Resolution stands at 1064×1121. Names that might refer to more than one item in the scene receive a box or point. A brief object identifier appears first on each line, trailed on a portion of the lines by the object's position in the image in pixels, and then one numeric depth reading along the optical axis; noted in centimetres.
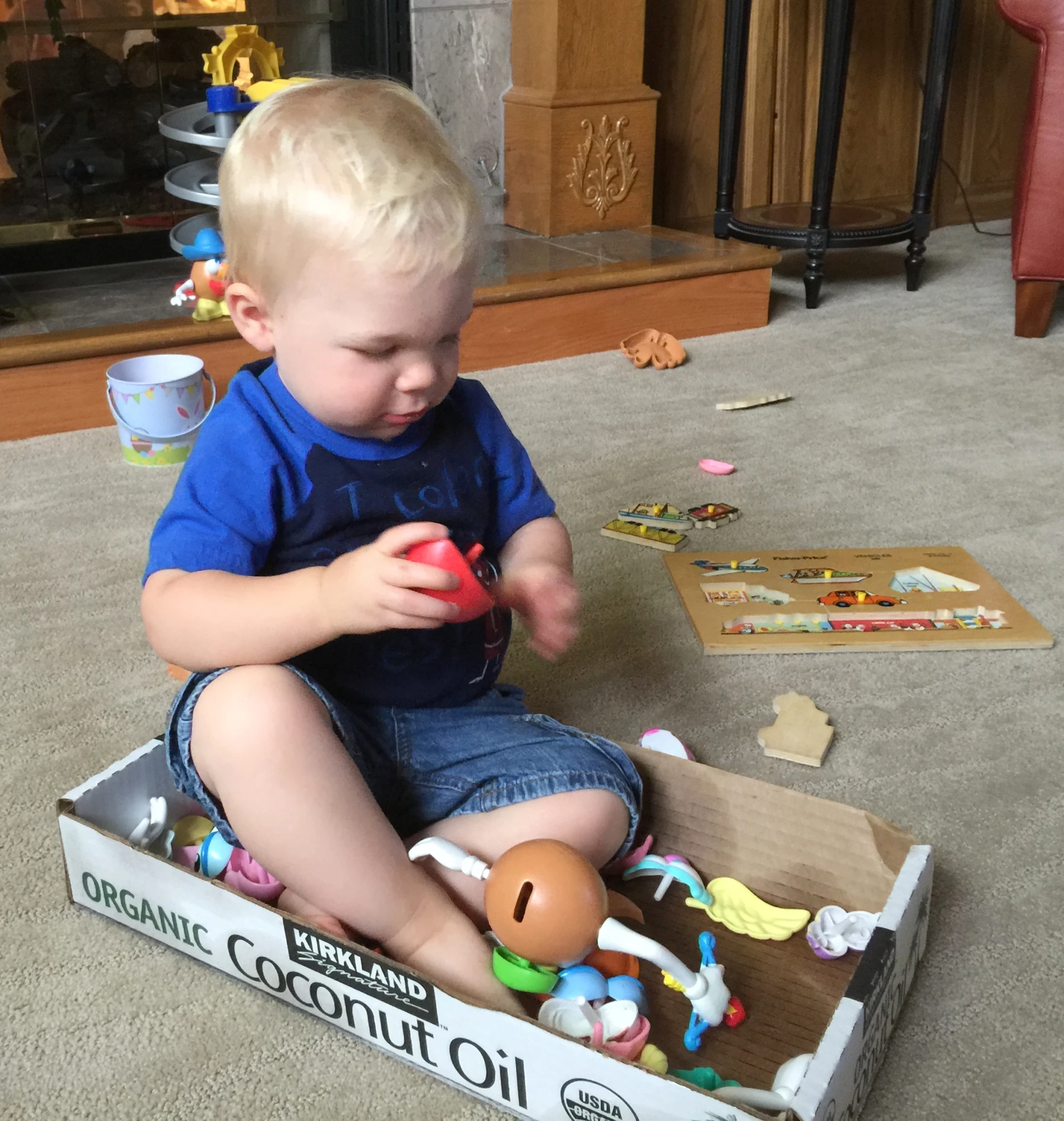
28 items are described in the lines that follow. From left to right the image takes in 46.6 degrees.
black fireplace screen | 183
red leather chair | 178
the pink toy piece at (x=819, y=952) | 72
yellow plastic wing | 74
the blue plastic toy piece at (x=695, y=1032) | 66
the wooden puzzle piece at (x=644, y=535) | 125
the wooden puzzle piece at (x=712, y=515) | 130
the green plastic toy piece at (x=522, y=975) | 64
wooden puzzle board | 107
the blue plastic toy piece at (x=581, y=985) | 66
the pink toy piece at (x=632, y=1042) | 62
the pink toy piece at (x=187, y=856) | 78
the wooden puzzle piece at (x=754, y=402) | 166
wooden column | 216
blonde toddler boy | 63
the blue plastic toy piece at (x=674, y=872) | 76
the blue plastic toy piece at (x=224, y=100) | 167
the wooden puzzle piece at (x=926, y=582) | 115
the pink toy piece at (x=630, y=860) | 78
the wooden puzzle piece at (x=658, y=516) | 130
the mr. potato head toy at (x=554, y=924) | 63
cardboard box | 57
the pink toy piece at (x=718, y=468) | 144
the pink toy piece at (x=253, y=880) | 74
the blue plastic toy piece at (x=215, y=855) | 76
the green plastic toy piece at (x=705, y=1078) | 62
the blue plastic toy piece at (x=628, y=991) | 66
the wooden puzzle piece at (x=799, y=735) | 92
